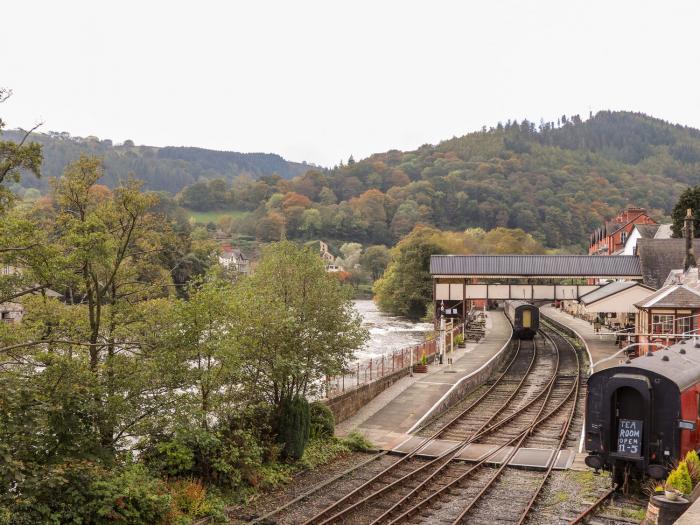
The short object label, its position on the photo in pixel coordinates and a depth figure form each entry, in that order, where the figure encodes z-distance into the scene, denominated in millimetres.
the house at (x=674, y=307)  29109
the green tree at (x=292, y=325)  16562
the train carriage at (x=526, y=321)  48062
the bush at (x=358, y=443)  18891
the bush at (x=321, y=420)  19141
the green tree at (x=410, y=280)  68856
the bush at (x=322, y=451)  17188
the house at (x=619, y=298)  38969
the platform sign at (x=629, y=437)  14015
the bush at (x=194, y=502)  12734
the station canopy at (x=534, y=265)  45594
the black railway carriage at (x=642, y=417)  13711
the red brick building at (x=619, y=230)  75431
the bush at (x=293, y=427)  16891
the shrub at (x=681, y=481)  11664
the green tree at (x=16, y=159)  9967
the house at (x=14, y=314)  12669
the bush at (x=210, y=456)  13477
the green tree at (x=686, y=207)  52531
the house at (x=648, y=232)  62031
